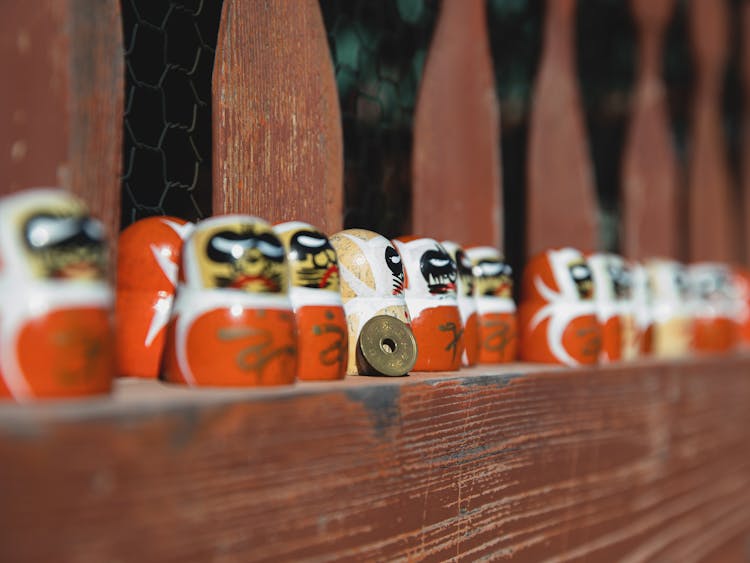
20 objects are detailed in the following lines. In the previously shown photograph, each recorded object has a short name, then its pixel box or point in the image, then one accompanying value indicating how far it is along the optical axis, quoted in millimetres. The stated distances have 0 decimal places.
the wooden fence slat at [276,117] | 305
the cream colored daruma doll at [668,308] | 515
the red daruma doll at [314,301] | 269
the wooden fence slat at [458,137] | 413
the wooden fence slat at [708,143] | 755
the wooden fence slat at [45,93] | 233
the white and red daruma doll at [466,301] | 348
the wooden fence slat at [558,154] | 496
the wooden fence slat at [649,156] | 637
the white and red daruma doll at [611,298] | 411
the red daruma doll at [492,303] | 374
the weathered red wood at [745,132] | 901
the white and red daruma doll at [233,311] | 240
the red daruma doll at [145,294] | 271
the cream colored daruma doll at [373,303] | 294
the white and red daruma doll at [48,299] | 196
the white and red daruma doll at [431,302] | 321
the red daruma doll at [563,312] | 384
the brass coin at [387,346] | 290
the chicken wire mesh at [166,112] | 307
